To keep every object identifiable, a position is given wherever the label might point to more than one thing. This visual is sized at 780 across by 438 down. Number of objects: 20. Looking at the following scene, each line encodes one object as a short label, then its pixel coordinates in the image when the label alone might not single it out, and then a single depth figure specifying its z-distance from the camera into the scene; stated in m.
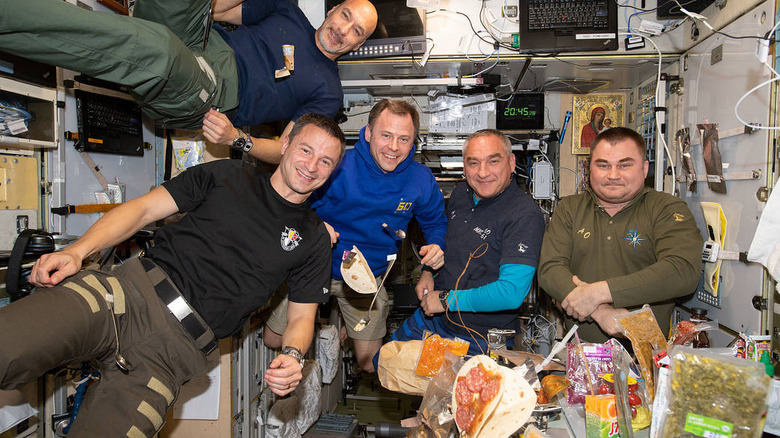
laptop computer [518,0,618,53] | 2.52
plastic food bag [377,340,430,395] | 1.76
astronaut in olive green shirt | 1.92
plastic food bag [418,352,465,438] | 1.48
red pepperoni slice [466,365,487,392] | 1.34
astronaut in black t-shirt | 1.48
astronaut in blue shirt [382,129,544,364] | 2.18
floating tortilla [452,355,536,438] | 1.25
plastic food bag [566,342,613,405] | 1.54
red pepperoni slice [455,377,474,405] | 1.35
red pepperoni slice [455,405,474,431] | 1.31
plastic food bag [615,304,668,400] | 1.58
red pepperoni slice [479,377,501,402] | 1.28
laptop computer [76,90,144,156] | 2.11
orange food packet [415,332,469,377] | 1.73
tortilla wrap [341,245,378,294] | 2.04
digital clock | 3.30
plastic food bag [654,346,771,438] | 1.12
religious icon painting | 3.29
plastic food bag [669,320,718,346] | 1.63
